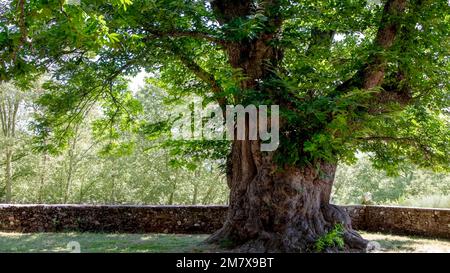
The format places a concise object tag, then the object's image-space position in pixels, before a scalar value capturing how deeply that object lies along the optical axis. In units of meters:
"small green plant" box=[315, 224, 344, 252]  8.13
